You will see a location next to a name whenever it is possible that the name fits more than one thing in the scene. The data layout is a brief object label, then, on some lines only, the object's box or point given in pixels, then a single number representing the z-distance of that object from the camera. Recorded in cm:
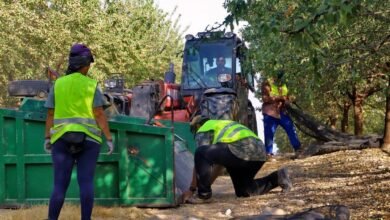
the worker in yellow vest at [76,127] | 510
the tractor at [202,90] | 872
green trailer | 661
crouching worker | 673
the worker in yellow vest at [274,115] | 1242
